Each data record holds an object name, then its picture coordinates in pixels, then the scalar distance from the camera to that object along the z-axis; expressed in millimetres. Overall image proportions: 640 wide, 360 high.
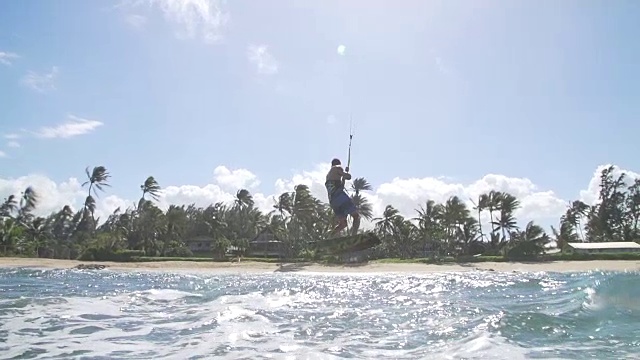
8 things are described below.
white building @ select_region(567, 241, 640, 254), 70812
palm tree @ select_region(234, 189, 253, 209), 103438
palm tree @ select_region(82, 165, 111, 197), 89250
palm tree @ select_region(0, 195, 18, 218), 83512
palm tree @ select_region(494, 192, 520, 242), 77625
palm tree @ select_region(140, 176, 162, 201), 92062
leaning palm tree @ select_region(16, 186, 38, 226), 83750
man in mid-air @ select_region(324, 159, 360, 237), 13289
